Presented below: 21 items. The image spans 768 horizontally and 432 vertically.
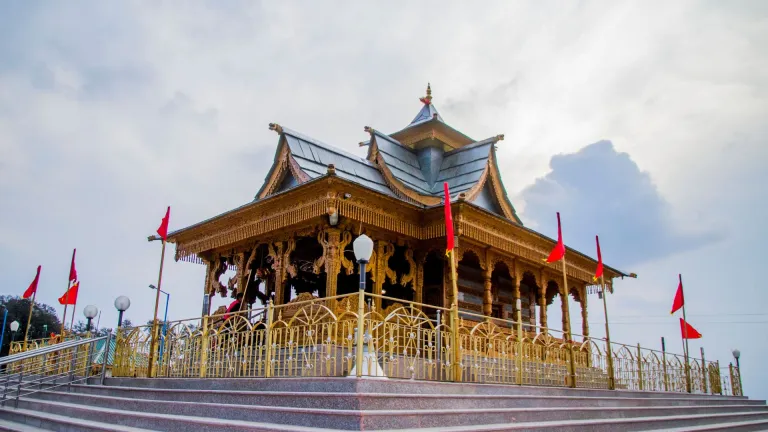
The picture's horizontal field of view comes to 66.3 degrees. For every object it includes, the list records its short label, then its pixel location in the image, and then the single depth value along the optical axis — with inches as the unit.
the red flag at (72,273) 745.6
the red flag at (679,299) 707.4
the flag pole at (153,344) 442.0
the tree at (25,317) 1476.1
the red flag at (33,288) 778.3
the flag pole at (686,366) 656.4
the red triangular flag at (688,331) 694.5
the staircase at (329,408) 251.6
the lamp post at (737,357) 751.2
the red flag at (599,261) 586.6
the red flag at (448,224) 417.1
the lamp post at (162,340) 432.4
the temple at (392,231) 523.8
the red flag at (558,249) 522.6
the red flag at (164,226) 516.5
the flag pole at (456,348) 371.2
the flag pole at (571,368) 462.0
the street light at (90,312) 596.7
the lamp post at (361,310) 281.0
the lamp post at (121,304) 506.4
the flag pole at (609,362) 526.9
